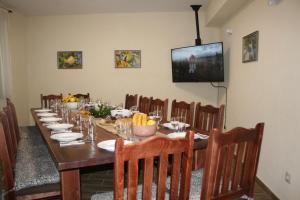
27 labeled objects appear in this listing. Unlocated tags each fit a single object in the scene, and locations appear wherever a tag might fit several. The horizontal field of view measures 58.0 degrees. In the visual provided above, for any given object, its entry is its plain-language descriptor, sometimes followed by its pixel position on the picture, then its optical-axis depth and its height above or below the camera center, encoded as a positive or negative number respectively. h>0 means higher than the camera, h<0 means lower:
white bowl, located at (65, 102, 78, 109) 3.59 -0.34
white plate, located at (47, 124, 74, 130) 2.23 -0.39
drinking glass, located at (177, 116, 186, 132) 2.26 -0.41
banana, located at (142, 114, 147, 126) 1.98 -0.30
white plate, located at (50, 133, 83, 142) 1.85 -0.40
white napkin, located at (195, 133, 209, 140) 1.94 -0.43
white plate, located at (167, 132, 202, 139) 1.98 -0.42
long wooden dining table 1.46 -0.44
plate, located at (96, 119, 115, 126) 2.49 -0.41
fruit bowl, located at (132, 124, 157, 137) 1.97 -0.37
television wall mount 4.56 +0.90
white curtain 4.47 +0.34
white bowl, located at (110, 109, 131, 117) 2.81 -0.35
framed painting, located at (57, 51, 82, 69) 5.13 +0.39
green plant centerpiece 2.93 -0.35
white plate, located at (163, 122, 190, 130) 2.33 -0.41
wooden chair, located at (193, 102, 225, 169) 2.27 -0.38
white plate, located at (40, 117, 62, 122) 2.65 -0.39
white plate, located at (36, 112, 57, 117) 3.03 -0.39
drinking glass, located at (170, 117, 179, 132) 2.29 -0.39
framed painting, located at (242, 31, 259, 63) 3.15 +0.37
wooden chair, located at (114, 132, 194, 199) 1.15 -0.38
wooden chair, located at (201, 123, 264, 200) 1.35 -0.45
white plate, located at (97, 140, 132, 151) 1.63 -0.41
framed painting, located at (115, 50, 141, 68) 5.13 +0.39
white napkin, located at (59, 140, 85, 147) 1.77 -0.42
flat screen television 4.18 +0.25
